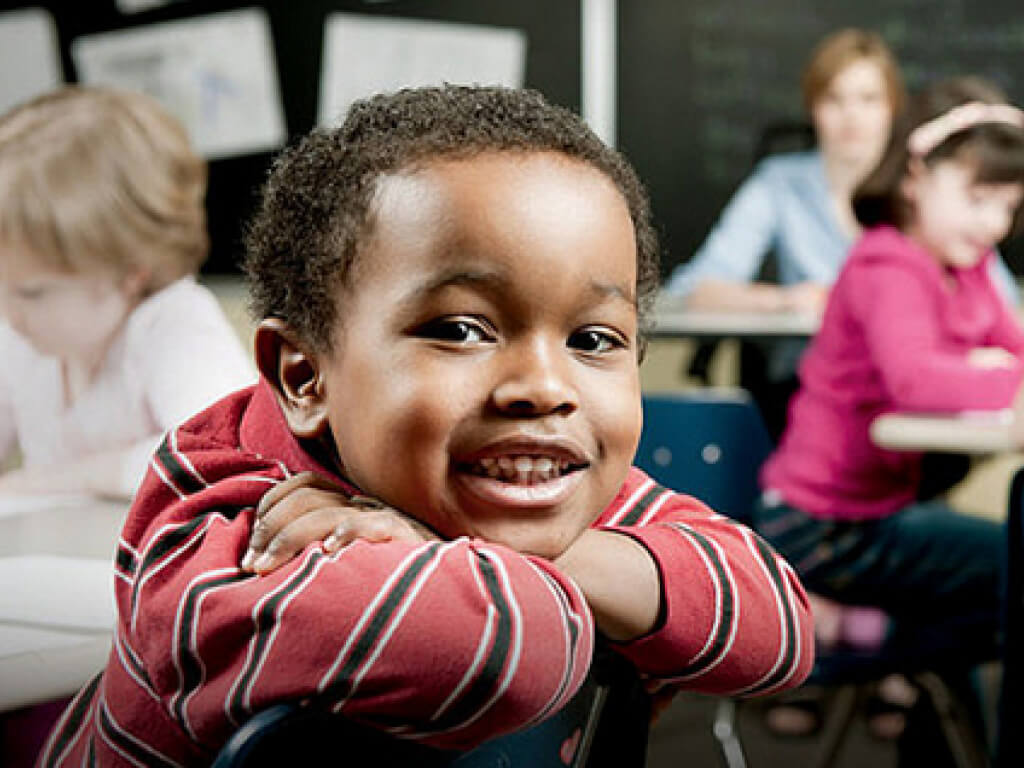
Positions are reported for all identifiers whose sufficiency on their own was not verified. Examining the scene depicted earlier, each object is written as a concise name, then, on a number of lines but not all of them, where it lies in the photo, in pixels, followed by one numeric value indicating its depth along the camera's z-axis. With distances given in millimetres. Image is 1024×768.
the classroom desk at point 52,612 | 986
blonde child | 1424
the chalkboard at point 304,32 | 4148
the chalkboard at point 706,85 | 4125
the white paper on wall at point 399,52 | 4160
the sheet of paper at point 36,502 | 1378
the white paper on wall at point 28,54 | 4207
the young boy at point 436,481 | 593
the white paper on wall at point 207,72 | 4195
